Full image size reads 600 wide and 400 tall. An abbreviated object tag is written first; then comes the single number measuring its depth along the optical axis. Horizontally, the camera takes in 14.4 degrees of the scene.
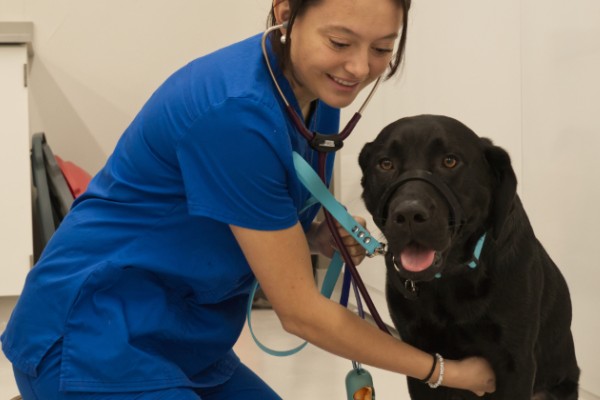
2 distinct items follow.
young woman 2.47
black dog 2.50
